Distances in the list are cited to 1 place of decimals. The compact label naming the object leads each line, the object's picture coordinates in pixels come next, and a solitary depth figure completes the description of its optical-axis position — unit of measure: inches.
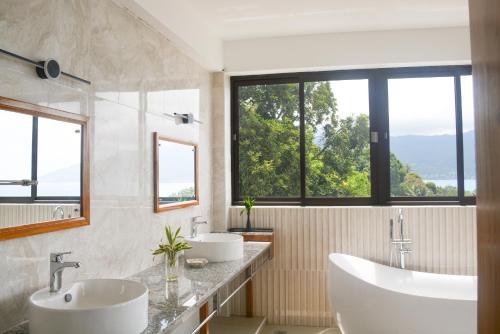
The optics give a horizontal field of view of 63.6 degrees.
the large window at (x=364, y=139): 145.2
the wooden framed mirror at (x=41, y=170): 58.7
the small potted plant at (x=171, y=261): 84.5
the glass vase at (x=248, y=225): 141.9
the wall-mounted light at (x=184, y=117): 113.1
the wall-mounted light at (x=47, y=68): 62.6
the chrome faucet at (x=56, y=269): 61.6
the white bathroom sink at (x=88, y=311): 50.6
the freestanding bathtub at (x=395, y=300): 100.0
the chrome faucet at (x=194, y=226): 122.3
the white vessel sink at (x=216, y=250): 103.7
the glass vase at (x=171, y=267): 84.4
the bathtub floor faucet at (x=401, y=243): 133.9
